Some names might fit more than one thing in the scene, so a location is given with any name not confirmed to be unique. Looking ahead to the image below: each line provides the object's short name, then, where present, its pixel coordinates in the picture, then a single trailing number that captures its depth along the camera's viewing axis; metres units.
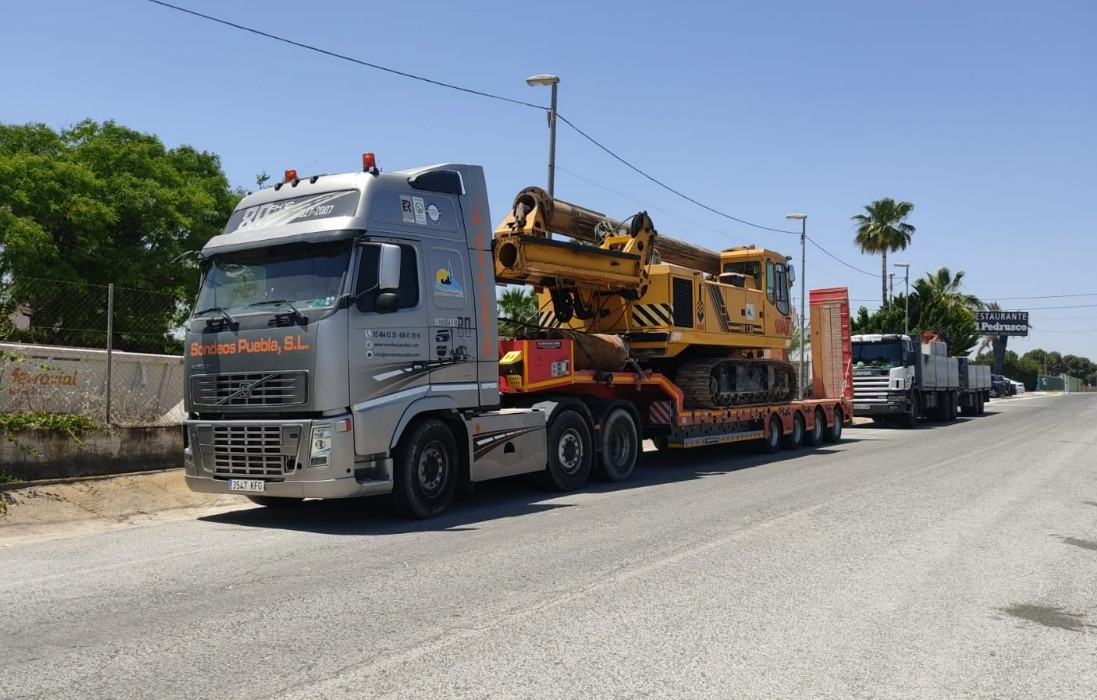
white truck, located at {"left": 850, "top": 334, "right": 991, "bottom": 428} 27.34
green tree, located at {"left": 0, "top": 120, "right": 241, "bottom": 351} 25.66
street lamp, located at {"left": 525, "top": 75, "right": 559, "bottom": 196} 17.30
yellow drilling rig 12.91
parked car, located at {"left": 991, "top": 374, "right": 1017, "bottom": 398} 63.62
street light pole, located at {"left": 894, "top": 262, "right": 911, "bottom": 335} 46.79
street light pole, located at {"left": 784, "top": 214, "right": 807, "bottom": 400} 32.50
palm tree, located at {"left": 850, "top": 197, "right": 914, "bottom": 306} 56.19
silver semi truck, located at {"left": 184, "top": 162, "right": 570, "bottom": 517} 8.73
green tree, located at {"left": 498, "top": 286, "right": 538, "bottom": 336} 26.50
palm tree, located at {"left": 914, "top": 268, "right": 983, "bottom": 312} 70.81
